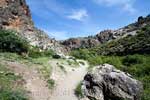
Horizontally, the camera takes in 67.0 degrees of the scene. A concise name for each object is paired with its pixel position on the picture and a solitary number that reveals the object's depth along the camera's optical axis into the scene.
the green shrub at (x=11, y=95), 6.49
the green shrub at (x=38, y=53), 11.49
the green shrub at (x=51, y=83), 7.80
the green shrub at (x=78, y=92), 7.49
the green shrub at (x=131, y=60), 13.43
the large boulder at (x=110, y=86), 7.65
